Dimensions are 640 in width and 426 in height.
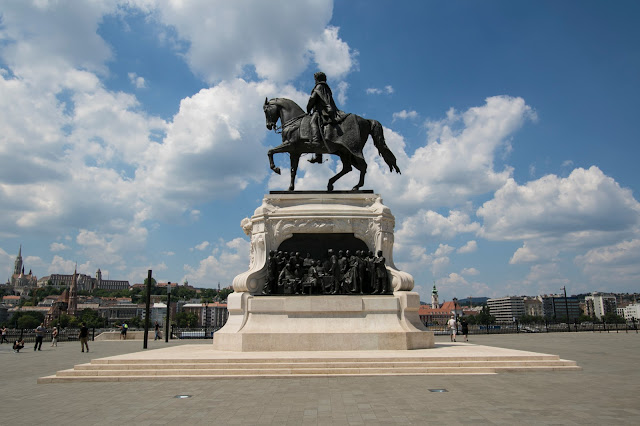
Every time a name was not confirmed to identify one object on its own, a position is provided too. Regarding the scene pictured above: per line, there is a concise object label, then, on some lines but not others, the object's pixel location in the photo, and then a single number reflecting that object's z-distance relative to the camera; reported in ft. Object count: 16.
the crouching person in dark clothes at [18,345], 79.10
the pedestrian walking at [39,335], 81.82
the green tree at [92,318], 426.10
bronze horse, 58.65
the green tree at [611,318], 398.60
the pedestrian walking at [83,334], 72.43
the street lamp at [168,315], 98.43
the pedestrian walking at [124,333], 109.21
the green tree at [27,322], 431.43
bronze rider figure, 58.23
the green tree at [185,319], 447.18
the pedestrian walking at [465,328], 92.17
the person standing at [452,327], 85.61
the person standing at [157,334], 115.38
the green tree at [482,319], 466.13
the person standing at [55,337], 96.84
